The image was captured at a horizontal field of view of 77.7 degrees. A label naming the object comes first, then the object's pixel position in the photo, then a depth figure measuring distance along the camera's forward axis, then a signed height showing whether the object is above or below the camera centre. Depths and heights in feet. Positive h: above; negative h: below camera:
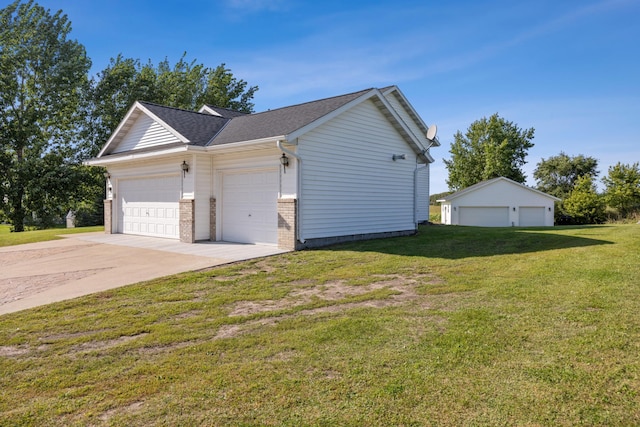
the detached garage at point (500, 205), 94.07 +1.56
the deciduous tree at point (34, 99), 81.82 +23.83
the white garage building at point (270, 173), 36.52 +3.91
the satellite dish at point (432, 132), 52.63 +10.64
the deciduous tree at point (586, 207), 100.73 +1.39
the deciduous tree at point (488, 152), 144.46 +22.68
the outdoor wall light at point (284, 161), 35.73 +4.45
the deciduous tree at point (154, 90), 93.15 +30.73
